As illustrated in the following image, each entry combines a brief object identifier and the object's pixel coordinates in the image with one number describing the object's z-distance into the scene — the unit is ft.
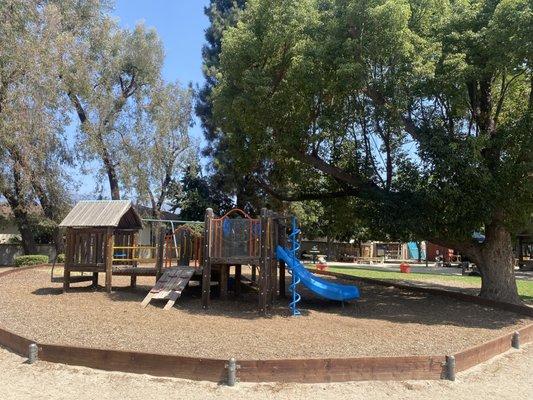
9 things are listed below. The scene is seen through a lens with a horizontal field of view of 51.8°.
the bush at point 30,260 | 82.07
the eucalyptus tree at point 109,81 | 101.65
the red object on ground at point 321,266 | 102.33
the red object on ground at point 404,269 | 108.27
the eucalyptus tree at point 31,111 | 87.71
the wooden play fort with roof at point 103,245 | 51.70
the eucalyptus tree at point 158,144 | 109.29
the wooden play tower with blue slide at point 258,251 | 44.21
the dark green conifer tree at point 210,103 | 115.44
